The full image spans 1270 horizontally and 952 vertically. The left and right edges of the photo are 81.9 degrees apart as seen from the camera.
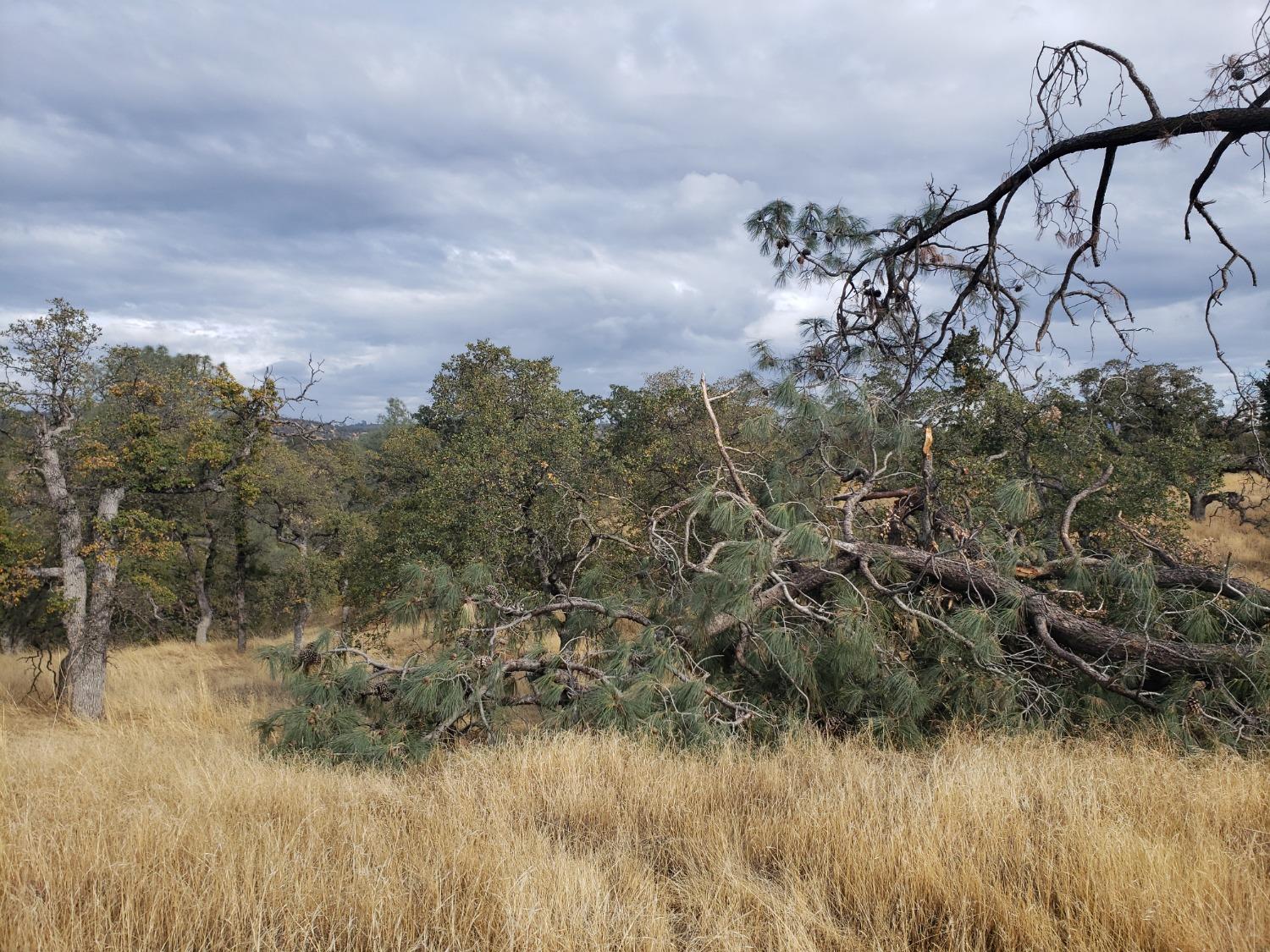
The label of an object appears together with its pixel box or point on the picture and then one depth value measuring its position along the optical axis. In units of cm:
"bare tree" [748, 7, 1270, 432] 379
